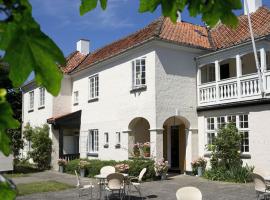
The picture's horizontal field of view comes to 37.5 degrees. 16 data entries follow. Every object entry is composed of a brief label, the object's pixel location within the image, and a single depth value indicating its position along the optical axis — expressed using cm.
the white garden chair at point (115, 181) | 1223
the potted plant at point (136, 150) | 1988
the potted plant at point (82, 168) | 2098
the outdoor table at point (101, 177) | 1317
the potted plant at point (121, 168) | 1614
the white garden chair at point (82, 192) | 1433
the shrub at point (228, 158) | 1725
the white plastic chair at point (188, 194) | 801
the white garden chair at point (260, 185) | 1085
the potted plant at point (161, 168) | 1831
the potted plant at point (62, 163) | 2400
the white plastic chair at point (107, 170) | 1478
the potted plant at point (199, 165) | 1948
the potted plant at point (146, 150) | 1917
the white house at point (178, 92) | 1822
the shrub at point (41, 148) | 2611
